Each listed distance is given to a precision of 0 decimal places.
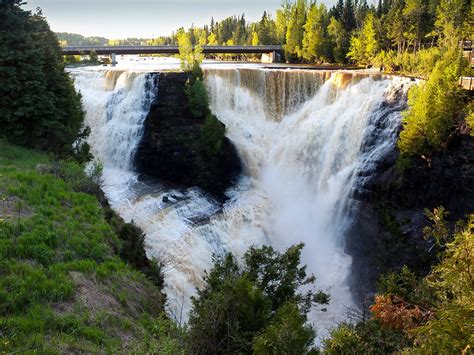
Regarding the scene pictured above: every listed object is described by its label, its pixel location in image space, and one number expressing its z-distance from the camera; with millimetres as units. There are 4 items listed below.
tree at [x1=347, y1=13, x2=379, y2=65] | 46906
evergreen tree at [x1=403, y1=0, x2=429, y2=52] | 42625
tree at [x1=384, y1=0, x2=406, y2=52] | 43847
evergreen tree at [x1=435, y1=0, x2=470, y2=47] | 37344
